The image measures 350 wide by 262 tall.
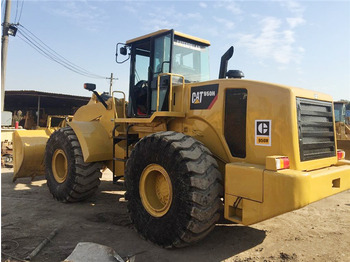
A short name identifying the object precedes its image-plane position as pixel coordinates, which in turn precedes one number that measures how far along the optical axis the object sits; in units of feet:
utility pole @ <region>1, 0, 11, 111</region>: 43.93
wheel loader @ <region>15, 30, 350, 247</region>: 10.78
